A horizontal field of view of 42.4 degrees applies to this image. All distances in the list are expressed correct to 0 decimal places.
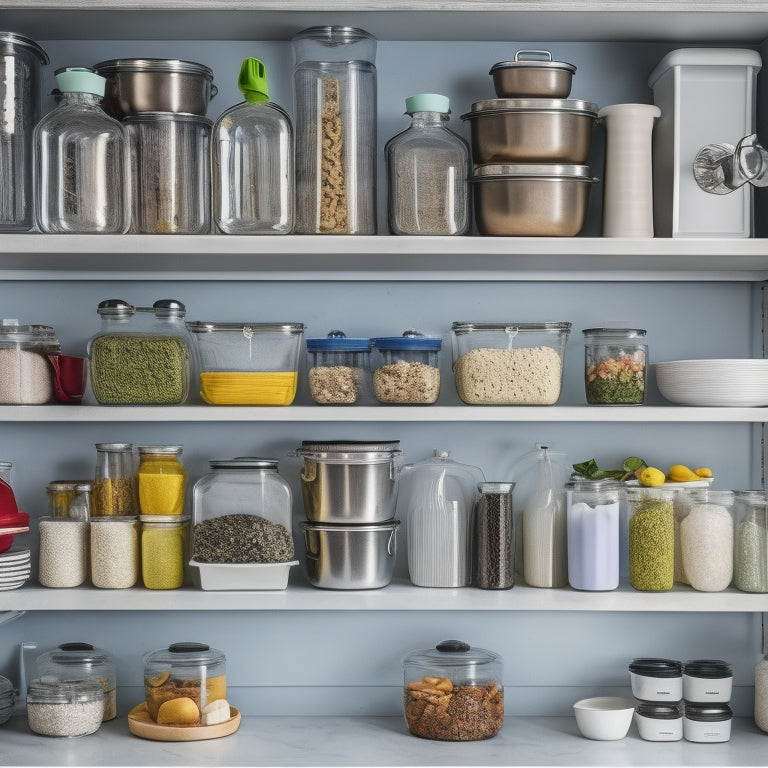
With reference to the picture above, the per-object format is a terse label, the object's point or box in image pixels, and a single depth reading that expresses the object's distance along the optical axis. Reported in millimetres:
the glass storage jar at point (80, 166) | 1807
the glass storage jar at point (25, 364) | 1854
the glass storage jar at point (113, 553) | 1865
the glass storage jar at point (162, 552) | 1873
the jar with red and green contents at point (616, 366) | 1876
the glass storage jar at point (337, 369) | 1865
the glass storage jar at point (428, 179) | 1841
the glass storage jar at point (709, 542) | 1854
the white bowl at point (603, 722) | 1866
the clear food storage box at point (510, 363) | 1860
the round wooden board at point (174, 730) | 1840
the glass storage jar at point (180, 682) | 1853
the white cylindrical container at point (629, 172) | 1874
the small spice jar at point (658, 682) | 1873
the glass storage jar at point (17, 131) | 1827
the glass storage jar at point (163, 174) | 1837
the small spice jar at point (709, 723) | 1854
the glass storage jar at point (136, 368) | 1846
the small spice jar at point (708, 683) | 1871
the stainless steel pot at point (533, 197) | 1823
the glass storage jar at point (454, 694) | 1853
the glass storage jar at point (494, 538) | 1885
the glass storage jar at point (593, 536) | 1860
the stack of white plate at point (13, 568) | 1812
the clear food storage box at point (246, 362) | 1857
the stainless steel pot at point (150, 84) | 1840
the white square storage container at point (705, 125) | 1874
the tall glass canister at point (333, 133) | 1843
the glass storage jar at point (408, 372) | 1855
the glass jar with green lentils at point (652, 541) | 1856
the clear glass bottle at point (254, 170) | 1831
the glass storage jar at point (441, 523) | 1909
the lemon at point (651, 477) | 1917
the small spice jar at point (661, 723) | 1870
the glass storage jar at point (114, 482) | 1911
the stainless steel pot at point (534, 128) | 1825
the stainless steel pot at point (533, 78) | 1837
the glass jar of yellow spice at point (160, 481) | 1894
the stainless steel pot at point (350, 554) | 1873
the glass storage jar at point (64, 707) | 1852
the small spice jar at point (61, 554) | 1873
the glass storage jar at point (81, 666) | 1928
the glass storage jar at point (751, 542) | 1854
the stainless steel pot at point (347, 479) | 1872
